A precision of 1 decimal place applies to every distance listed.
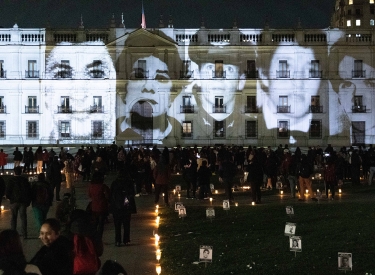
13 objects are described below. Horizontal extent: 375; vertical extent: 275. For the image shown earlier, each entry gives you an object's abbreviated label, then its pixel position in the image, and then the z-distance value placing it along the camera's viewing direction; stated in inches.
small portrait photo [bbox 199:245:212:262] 390.6
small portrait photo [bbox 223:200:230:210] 639.1
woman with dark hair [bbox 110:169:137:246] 472.7
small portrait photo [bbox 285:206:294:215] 601.6
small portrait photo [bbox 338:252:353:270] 360.8
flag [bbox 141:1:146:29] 2086.6
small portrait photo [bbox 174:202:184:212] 610.3
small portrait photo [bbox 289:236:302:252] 414.2
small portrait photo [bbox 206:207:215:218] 579.0
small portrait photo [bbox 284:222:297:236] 451.3
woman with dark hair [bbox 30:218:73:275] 242.8
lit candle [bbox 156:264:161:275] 394.5
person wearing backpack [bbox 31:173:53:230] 504.4
